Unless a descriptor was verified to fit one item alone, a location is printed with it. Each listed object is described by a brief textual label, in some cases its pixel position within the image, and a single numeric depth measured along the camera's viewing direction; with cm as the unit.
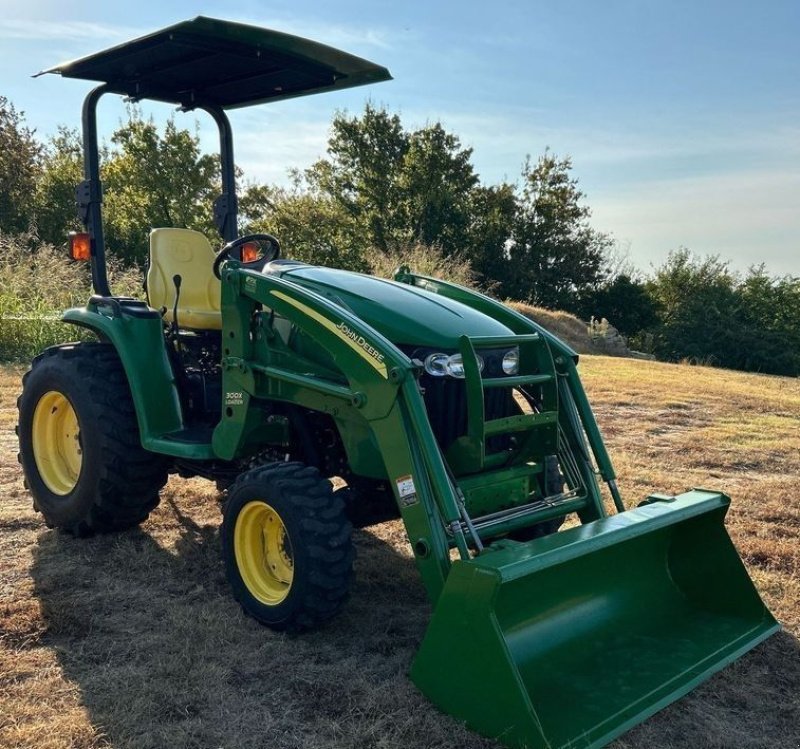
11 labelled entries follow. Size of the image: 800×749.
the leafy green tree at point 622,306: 3045
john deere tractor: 266
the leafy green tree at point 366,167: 3061
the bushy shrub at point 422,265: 1462
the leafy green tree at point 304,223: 2977
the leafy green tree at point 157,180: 2500
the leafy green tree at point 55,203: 2392
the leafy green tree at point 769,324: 2853
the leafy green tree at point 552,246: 3041
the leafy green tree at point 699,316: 2908
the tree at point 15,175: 2334
